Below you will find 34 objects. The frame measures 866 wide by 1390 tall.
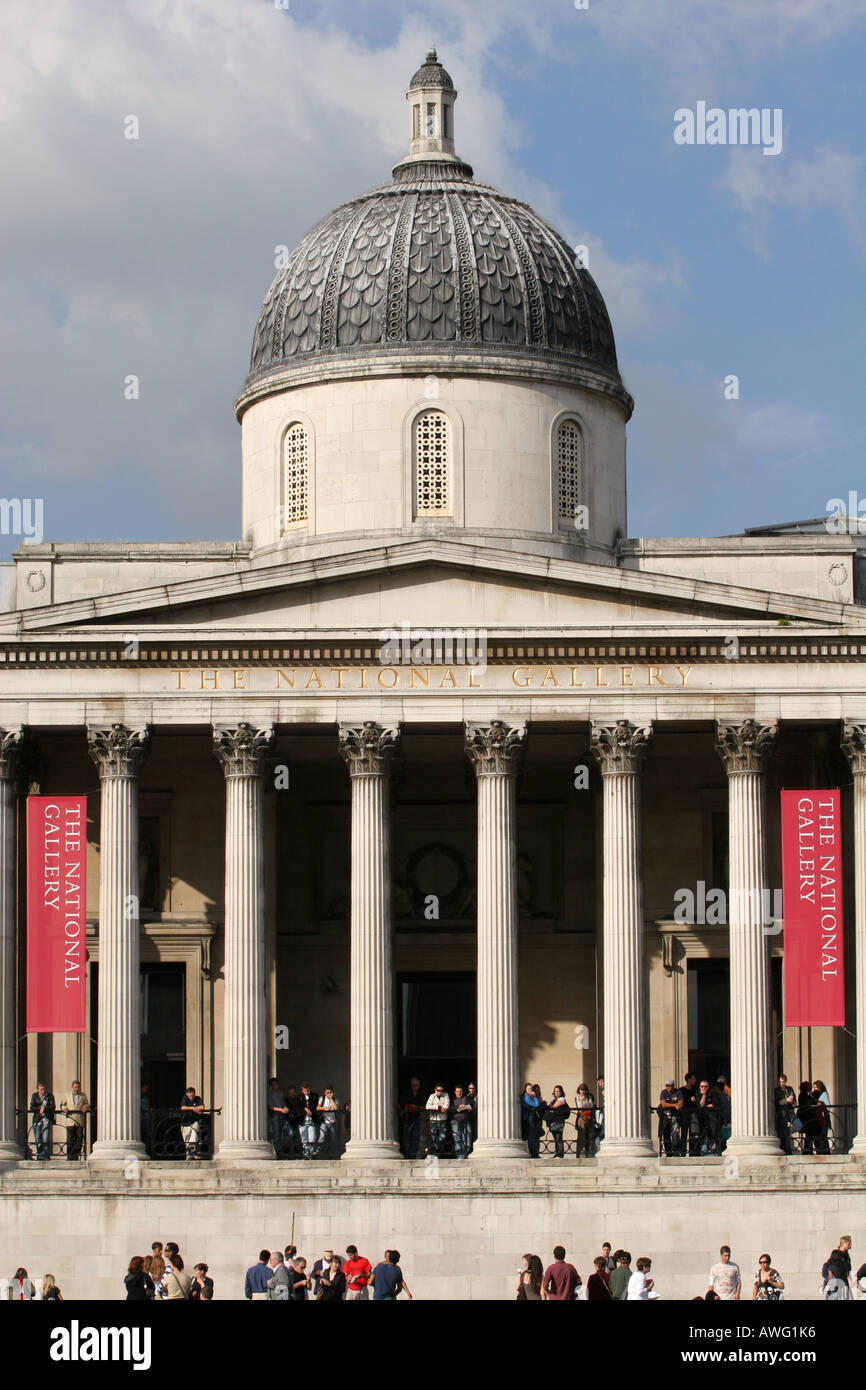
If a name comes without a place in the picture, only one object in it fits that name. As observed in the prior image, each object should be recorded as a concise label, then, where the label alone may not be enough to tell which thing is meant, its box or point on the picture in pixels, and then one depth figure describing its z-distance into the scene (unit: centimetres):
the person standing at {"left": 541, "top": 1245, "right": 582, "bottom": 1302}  3803
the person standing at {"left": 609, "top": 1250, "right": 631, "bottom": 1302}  4022
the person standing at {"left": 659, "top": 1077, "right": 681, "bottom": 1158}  5397
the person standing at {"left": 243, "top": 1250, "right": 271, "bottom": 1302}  4200
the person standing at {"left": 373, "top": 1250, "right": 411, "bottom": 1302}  4031
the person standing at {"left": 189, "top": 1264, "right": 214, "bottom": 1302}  4144
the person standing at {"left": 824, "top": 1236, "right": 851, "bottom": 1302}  4206
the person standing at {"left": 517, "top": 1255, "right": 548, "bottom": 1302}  3866
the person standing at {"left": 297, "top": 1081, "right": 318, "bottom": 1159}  5419
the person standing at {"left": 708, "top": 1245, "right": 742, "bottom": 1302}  4116
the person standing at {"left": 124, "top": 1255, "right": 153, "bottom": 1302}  3850
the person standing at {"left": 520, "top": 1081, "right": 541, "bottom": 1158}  5434
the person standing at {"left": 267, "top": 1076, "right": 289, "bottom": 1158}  5409
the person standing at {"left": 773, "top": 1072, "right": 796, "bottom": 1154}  5419
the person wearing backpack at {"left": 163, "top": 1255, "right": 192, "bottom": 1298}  3975
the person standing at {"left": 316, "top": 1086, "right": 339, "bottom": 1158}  5447
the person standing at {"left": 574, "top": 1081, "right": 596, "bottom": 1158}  5441
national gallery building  5181
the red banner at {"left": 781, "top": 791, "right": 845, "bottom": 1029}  5344
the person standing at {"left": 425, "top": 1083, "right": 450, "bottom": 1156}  5394
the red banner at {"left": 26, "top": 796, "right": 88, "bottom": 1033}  5331
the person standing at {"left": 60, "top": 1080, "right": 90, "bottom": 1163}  5466
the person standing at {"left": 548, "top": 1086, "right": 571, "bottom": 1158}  5419
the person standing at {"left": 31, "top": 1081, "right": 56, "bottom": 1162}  5409
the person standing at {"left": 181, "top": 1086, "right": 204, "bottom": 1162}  5359
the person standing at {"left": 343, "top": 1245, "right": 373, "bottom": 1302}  4141
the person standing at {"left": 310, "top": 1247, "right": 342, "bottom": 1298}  4234
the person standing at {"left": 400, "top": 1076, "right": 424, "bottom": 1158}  5531
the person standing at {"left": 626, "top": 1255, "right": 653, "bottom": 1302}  3909
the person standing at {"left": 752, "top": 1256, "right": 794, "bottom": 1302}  4005
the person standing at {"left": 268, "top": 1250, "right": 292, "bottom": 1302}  4078
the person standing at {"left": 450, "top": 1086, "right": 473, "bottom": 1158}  5447
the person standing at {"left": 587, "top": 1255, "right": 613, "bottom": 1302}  3853
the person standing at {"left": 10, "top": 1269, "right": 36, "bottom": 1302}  4144
